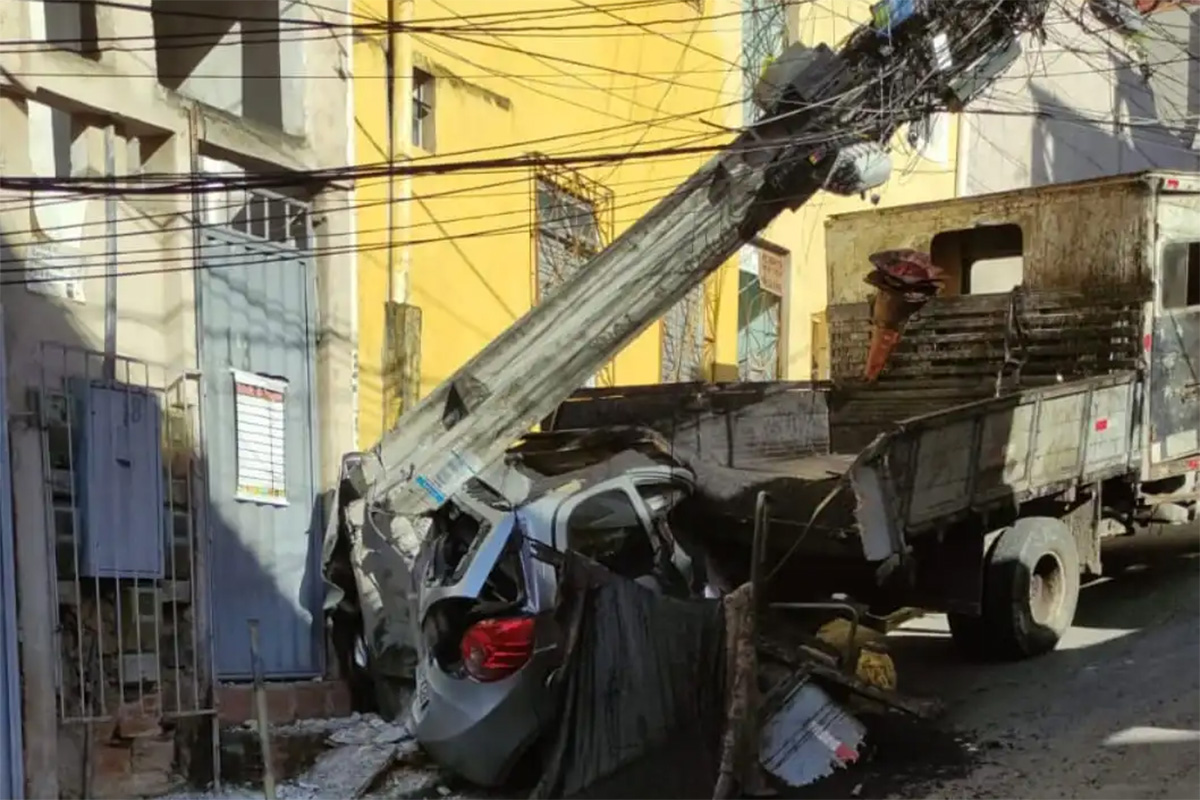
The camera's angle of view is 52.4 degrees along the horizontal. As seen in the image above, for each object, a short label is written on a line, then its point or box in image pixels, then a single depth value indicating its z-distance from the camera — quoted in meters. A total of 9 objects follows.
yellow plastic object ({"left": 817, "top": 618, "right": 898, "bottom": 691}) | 6.98
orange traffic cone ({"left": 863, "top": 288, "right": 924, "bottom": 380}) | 9.79
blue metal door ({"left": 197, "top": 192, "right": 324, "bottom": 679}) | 7.80
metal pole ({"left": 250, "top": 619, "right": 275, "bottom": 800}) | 6.36
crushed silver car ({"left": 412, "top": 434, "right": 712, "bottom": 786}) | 5.95
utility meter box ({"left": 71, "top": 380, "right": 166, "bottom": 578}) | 6.59
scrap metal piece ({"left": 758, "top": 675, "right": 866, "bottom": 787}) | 6.14
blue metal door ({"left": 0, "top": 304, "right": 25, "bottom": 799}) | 5.98
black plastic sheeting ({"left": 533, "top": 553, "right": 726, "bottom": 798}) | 5.96
